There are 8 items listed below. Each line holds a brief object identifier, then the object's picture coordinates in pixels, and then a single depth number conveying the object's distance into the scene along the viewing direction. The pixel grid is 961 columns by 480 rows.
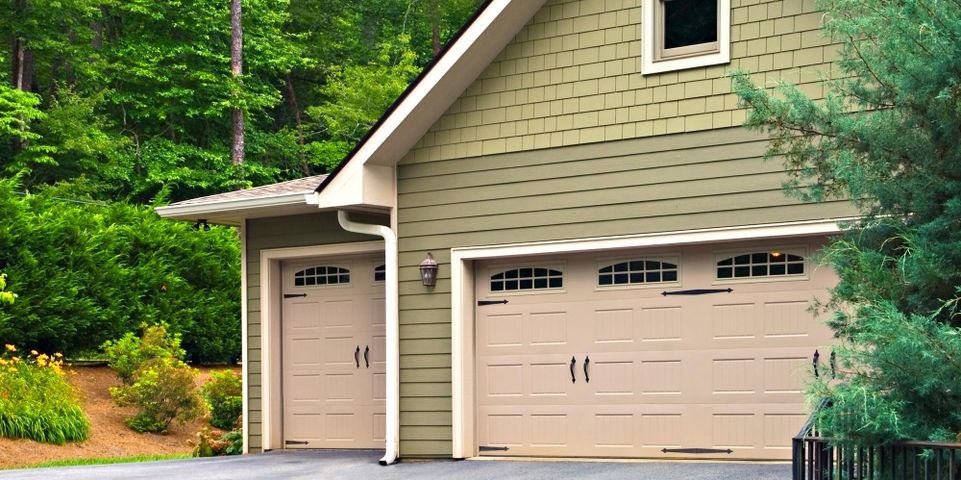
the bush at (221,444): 14.90
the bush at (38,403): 16.55
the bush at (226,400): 16.69
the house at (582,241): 11.09
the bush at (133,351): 19.25
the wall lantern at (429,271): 12.66
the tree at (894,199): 6.60
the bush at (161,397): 18.45
